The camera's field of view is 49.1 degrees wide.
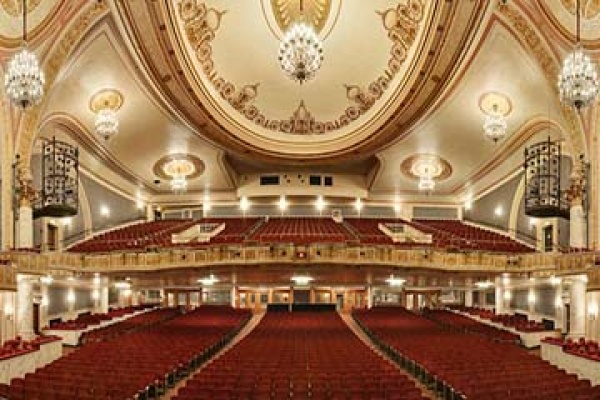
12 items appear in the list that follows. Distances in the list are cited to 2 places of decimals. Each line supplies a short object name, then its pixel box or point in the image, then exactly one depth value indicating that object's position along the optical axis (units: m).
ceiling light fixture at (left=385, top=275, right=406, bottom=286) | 23.10
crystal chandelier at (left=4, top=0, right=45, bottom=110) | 11.05
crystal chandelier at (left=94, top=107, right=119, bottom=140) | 18.50
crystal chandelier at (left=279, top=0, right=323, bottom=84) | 14.29
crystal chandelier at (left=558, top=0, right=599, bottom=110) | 10.78
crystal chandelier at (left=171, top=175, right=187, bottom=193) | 25.16
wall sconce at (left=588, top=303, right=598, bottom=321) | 15.20
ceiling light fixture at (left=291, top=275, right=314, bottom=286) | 21.90
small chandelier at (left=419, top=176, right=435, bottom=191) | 25.23
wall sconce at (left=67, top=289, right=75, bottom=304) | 21.83
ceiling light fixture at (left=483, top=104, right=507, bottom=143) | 18.94
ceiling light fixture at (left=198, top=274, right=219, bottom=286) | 23.05
